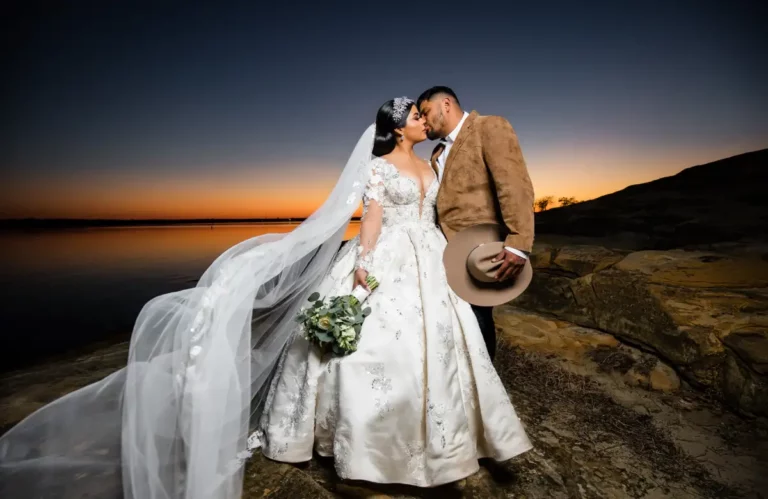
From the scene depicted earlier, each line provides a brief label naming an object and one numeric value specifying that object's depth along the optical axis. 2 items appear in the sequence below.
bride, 1.69
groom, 2.07
